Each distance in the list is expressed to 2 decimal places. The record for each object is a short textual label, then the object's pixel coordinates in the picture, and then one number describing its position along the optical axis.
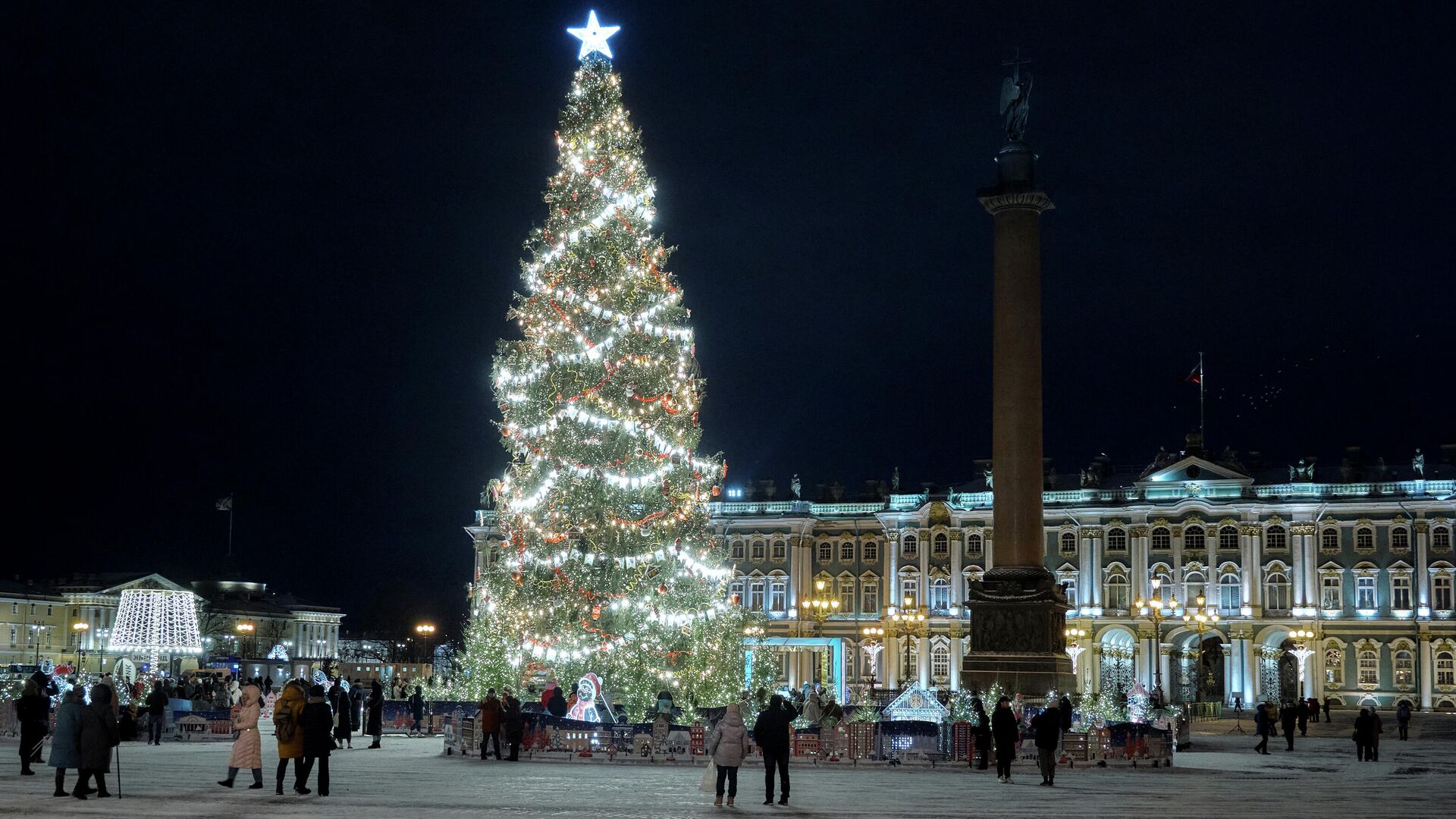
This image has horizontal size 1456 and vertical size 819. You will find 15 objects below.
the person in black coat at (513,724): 26.14
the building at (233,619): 109.19
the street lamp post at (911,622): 80.19
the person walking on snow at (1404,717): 44.06
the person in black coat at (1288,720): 36.44
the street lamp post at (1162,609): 75.69
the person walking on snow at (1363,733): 32.38
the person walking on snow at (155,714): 31.91
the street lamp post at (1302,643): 71.88
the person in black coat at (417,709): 35.66
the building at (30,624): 103.62
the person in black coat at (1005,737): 23.61
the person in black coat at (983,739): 26.33
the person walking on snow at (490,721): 26.20
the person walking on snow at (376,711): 30.56
